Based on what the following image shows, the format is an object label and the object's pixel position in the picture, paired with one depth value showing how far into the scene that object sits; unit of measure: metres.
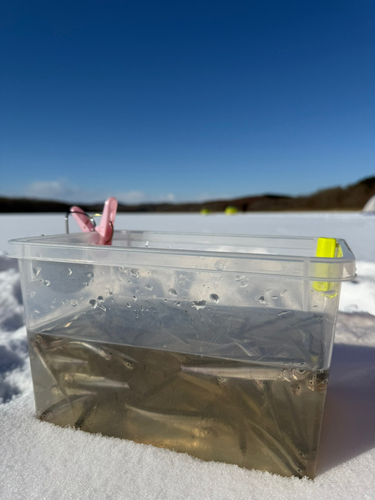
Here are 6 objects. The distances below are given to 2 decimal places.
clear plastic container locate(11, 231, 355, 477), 0.19
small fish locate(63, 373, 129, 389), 0.22
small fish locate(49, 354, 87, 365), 0.23
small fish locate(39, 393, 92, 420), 0.23
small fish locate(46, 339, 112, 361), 0.22
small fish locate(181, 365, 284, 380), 0.19
